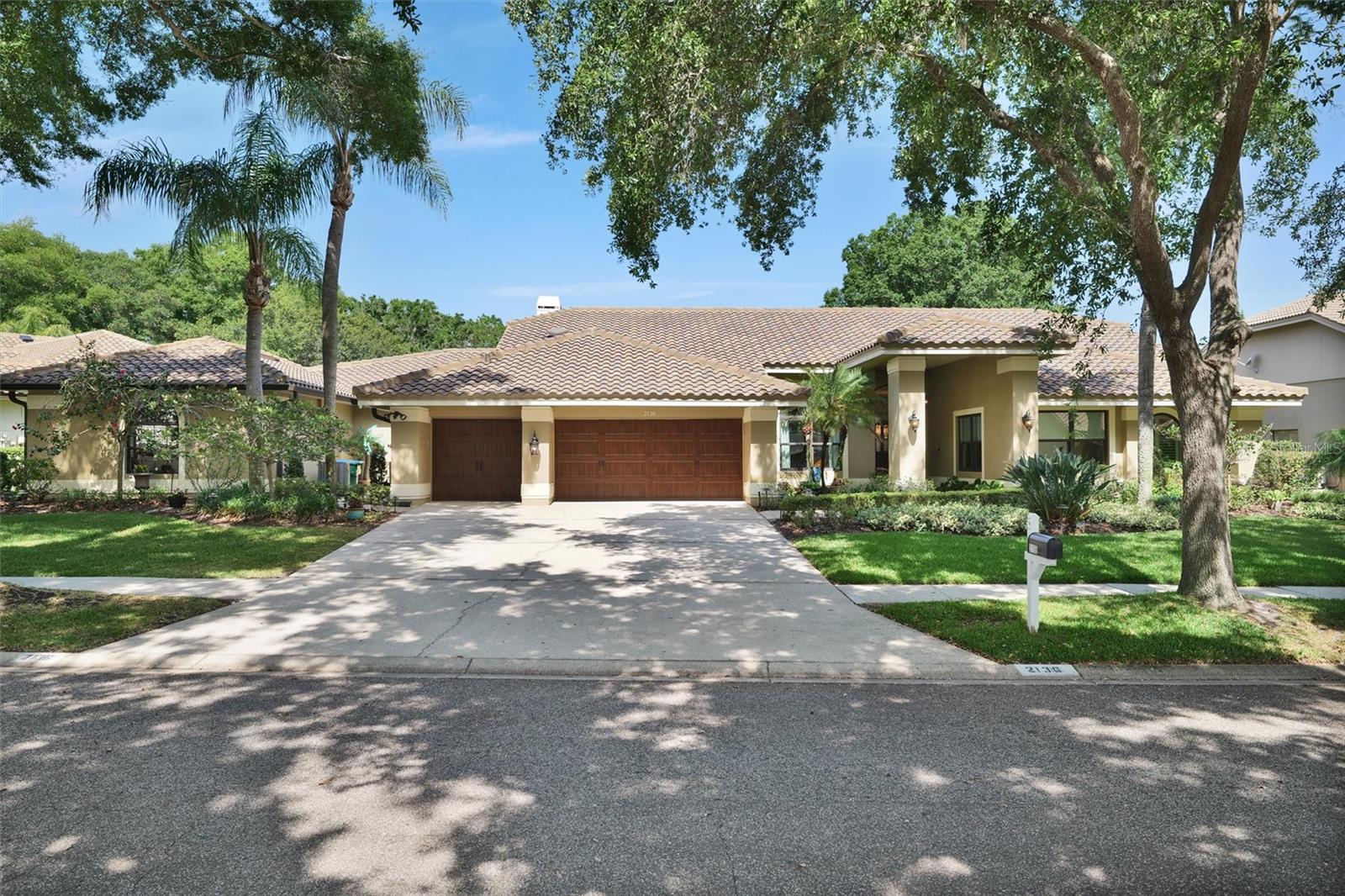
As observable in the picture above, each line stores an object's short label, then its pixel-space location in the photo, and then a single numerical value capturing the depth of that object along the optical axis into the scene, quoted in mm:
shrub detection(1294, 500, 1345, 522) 15258
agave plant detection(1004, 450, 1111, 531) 13312
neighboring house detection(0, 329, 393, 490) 19422
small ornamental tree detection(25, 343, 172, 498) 17047
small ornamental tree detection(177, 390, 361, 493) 15414
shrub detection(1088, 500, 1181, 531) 13633
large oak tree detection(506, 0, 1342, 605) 7289
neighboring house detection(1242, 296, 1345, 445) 23406
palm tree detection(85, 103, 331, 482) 14586
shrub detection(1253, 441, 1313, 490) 19062
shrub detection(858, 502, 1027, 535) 13133
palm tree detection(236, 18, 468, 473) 11945
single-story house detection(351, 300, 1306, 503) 17641
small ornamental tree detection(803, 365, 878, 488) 17484
